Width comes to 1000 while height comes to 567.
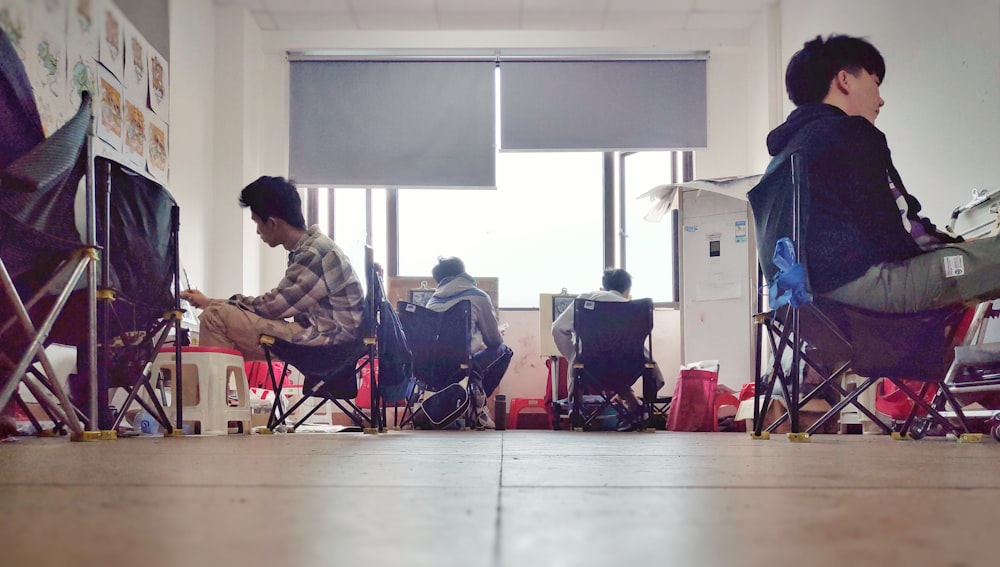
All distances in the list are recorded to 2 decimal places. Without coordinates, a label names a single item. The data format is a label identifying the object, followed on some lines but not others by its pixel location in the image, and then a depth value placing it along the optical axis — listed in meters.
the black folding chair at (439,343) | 4.82
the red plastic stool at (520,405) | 6.89
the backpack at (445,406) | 4.73
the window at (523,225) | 7.64
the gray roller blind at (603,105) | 7.43
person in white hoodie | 5.26
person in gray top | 5.04
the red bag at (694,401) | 5.43
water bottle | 6.12
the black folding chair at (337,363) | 3.43
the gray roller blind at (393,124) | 7.42
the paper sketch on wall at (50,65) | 4.12
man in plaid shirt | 3.43
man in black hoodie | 2.17
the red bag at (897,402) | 3.45
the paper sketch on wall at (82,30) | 4.53
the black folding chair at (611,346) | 5.02
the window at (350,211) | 7.65
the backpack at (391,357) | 3.69
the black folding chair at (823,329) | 2.34
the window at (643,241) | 7.59
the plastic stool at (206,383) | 3.39
